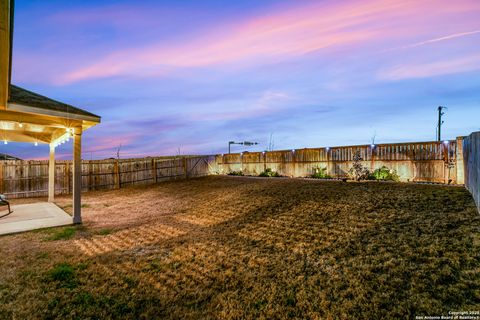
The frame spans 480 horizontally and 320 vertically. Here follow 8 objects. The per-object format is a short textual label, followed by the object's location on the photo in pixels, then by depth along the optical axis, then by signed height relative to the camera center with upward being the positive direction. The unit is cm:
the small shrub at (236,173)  1645 -77
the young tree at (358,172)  1023 -45
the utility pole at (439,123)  1781 +288
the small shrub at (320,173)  1234 -61
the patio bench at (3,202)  681 -114
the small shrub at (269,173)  1457 -69
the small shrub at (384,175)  1003 -57
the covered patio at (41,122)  508 +108
